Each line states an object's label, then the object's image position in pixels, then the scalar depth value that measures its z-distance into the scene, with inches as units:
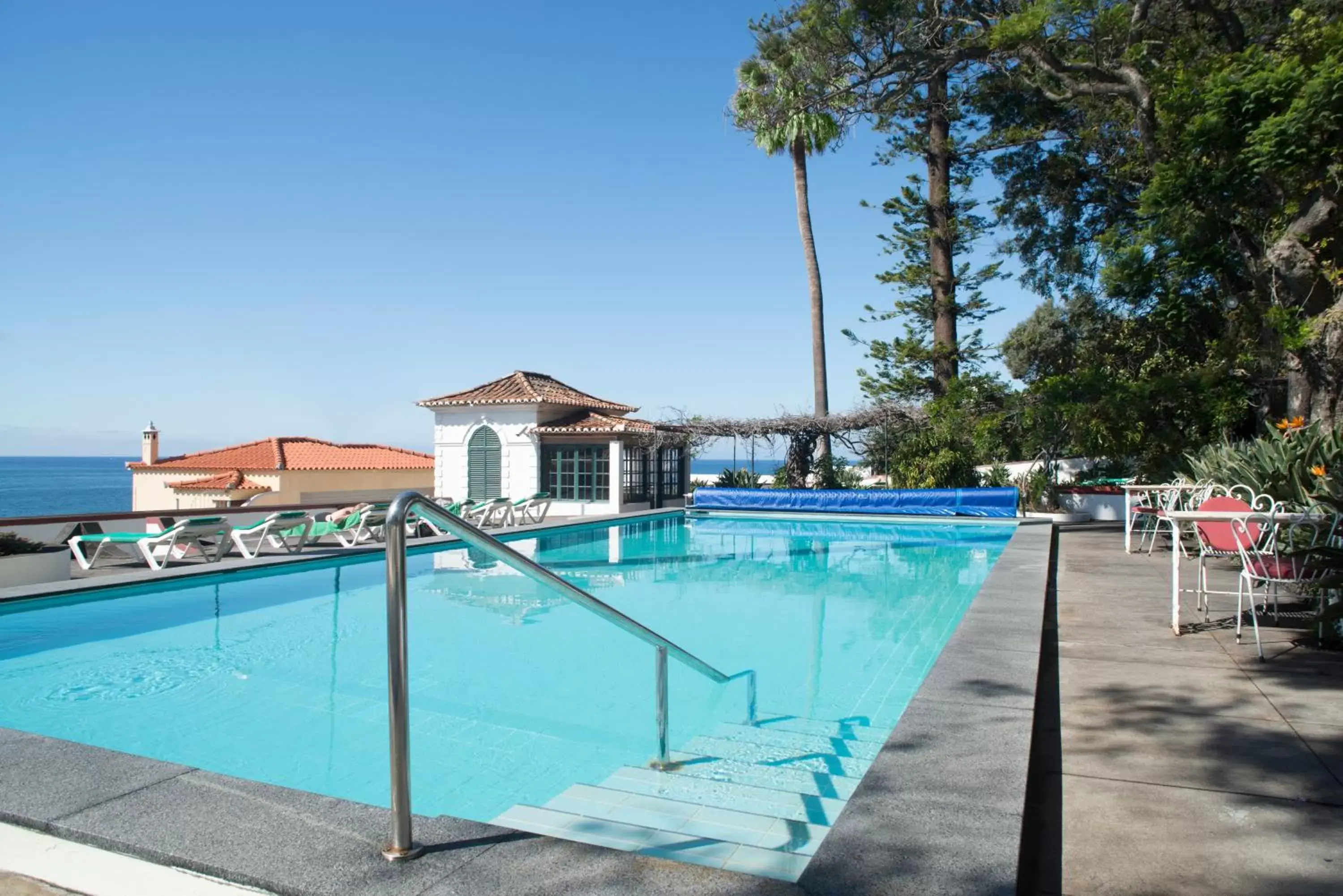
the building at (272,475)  1126.4
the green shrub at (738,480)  881.5
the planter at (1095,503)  668.1
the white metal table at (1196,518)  184.7
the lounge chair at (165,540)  417.7
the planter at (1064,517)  666.2
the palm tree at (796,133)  915.4
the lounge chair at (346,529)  509.7
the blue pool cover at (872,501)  703.7
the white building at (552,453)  820.6
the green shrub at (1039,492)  696.4
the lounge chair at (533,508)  700.7
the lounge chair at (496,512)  641.6
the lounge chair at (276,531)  454.9
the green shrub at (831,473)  852.6
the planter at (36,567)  360.2
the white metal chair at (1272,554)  185.9
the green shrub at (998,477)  790.5
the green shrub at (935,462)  781.3
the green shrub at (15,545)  364.5
